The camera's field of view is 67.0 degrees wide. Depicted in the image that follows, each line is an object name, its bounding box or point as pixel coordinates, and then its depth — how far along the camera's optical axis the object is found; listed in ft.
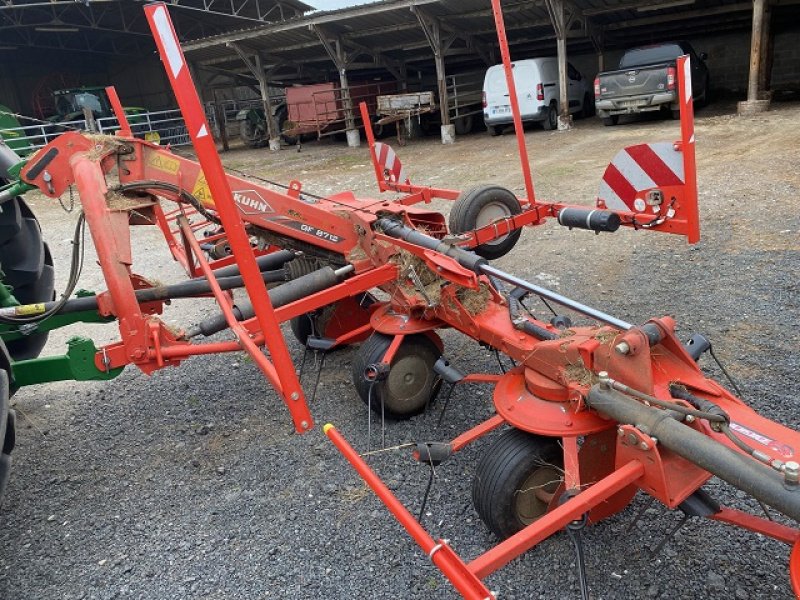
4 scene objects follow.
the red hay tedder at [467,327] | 6.60
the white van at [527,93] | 48.39
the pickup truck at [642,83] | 42.70
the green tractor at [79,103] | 73.05
